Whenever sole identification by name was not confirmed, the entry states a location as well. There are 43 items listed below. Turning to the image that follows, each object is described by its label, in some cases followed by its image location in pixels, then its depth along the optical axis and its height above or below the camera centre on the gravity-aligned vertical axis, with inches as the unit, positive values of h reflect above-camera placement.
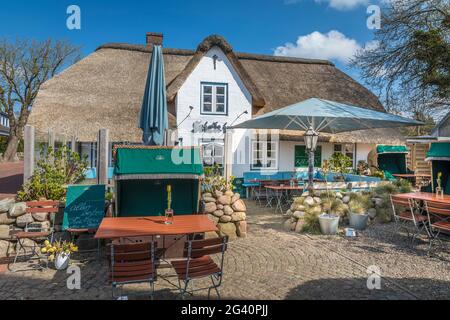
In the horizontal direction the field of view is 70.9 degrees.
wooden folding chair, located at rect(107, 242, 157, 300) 131.6 -45.9
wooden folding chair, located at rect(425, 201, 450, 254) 209.2 -38.2
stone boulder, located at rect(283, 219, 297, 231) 288.1 -56.4
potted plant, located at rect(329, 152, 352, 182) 326.3 +1.9
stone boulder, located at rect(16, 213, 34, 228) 233.5 -44.0
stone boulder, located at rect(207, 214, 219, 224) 255.6 -45.4
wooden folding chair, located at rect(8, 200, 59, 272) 198.4 -47.1
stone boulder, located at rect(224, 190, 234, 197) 265.9 -25.8
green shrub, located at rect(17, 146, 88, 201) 246.4 -12.2
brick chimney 649.6 +255.2
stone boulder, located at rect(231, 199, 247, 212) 261.7 -36.1
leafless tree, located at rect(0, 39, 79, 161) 1181.7 +317.0
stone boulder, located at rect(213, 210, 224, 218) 256.9 -41.1
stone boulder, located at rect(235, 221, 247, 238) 261.1 -55.3
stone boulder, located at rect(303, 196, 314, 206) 295.0 -35.2
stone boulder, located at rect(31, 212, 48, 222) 235.3 -41.3
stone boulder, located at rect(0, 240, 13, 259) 217.4 -63.0
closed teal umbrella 241.0 +42.9
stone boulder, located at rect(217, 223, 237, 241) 254.5 -54.4
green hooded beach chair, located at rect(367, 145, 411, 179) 532.4 +9.6
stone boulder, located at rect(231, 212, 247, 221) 260.2 -44.2
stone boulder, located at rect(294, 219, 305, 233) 280.8 -55.8
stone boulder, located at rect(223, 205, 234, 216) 258.8 -38.9
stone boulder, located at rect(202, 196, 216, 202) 260.4 -30.2
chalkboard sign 226.4 -33.8
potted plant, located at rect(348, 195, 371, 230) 282.8 -44.2
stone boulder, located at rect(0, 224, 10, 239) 231.9 -52.7
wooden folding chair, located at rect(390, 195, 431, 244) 233.8 -42.9
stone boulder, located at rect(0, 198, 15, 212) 234.1 -33.3
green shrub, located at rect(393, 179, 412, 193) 332.5 -23.3
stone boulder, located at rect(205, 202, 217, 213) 255.9 -36.2
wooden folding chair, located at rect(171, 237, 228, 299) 138.1 -47.8
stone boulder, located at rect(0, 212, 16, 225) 233.0 -43.3
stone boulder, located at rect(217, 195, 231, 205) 259.9 -30.9
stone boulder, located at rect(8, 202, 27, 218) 233.1 -36.6
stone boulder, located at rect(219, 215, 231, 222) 257.4 -45.2
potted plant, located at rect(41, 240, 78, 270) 187.3 -56.3
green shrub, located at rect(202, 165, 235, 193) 271.2 -17.7
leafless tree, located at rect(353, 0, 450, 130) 459.2 +167.7
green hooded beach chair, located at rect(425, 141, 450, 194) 279.9 +3.4
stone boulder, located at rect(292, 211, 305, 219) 286.0 -46.4
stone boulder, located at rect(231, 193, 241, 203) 263.7 -29.6
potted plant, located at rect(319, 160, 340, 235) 269.0 -51.5
